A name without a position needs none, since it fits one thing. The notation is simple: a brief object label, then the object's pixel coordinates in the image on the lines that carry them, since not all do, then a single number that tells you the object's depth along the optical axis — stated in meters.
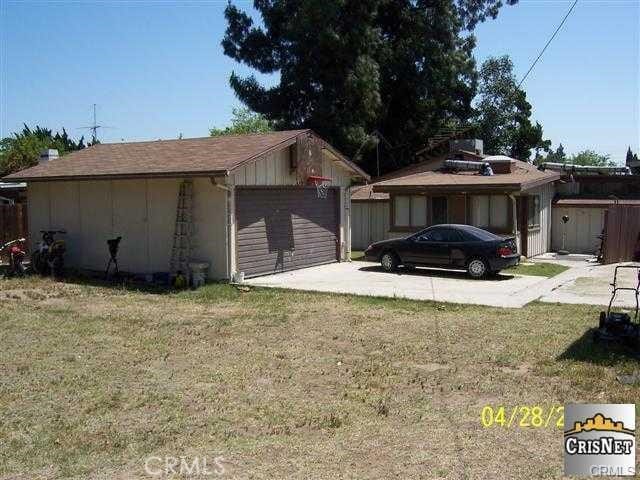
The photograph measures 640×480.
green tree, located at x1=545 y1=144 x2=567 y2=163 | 65.94
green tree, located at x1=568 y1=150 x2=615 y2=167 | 75.56
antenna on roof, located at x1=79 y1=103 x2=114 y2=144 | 45.00
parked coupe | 16.09
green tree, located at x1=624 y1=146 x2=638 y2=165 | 59.00
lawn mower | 8.59
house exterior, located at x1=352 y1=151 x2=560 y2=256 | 20.84
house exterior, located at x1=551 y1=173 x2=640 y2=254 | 23.34
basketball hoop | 17.98
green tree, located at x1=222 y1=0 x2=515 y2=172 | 27.70
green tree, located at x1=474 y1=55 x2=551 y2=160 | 40.56
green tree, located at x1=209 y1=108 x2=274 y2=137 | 72.88
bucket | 15.12
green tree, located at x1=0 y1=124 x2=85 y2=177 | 35.09
